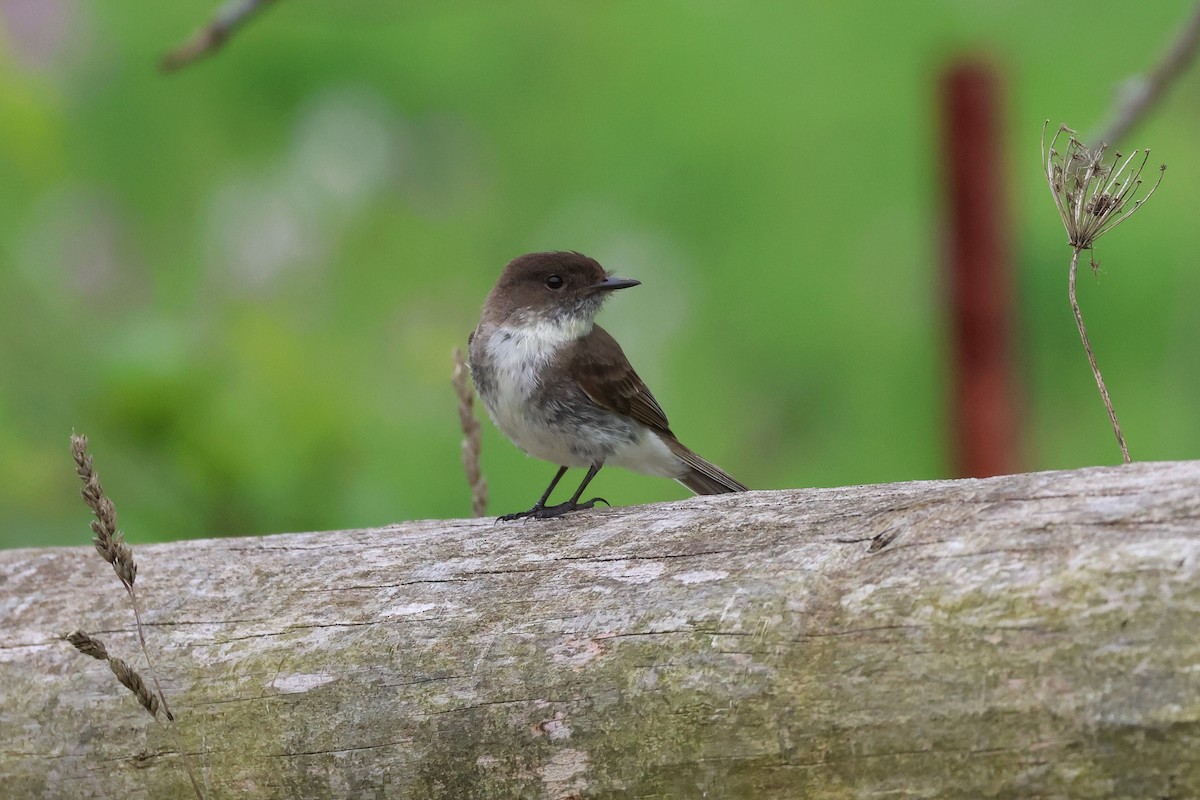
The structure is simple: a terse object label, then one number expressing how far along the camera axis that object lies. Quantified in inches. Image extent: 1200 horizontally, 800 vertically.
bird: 258.4
